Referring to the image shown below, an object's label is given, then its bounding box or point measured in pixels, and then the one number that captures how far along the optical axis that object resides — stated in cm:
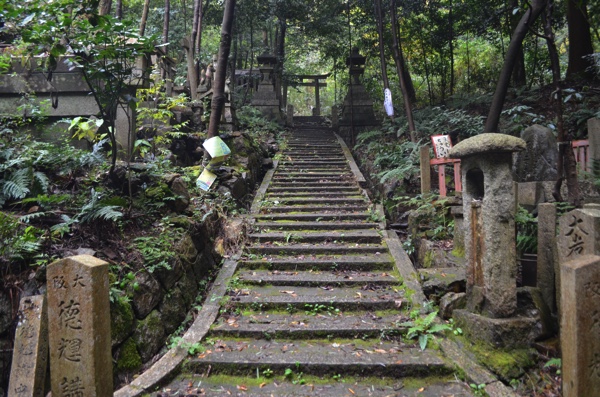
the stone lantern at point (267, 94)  1636
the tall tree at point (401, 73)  1044
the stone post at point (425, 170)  711
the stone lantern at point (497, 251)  362
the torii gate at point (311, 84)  1983
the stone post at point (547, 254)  383
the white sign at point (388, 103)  1099
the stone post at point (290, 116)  1770
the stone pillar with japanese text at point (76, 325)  254
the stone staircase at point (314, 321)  354
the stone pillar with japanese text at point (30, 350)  263
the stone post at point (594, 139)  567
